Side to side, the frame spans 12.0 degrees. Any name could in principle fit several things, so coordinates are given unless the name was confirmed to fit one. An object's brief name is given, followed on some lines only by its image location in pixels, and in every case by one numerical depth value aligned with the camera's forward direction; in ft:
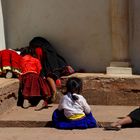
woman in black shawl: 35.73
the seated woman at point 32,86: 34.73
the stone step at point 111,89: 34.82
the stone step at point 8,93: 32.67
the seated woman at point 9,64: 35.50
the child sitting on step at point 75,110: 29.43
